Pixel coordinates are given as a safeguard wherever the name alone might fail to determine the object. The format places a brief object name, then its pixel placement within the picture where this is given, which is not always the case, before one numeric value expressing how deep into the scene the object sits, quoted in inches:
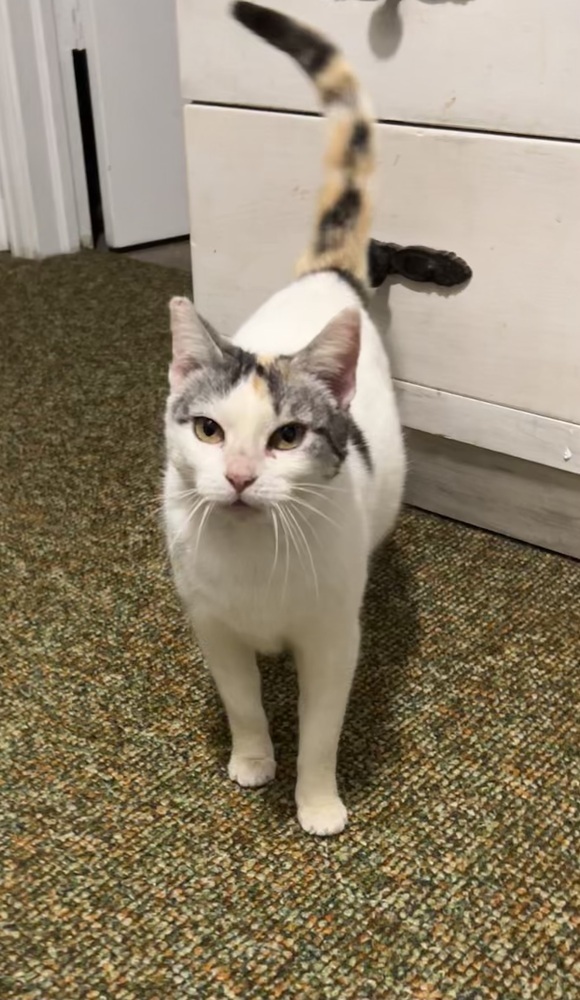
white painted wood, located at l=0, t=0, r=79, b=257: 87.6
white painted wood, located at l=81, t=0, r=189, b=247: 92.4
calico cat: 27.6
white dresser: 40.8
